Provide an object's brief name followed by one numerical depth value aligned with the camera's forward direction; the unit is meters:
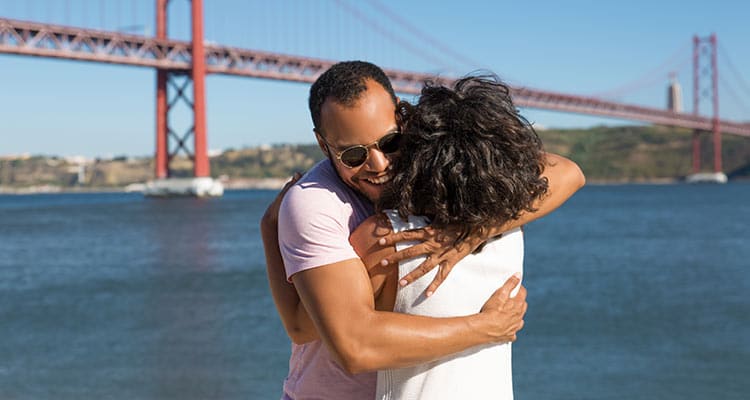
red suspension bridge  35.06
